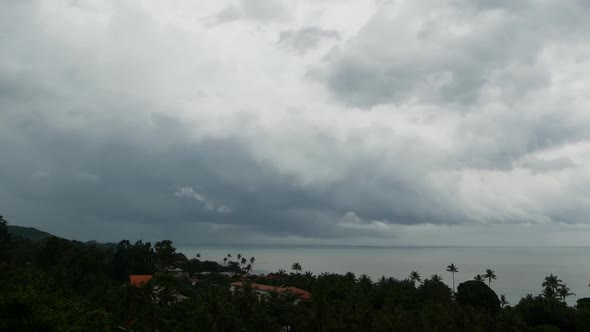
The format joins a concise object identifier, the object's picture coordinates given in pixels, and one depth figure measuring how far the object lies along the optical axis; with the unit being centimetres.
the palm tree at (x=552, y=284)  10563
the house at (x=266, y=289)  8469
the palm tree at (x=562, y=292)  10152
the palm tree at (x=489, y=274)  12351
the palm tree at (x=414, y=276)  13102
